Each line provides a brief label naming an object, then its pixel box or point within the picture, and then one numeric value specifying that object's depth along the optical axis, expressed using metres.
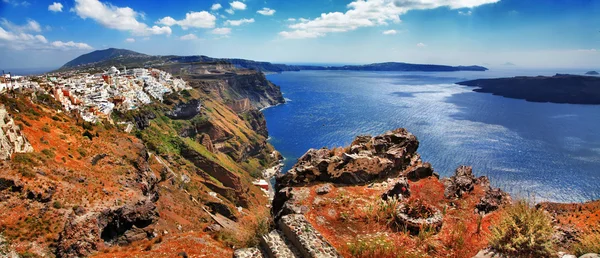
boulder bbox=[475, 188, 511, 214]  14.74
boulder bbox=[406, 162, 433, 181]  18.08
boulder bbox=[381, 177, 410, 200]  14.86
